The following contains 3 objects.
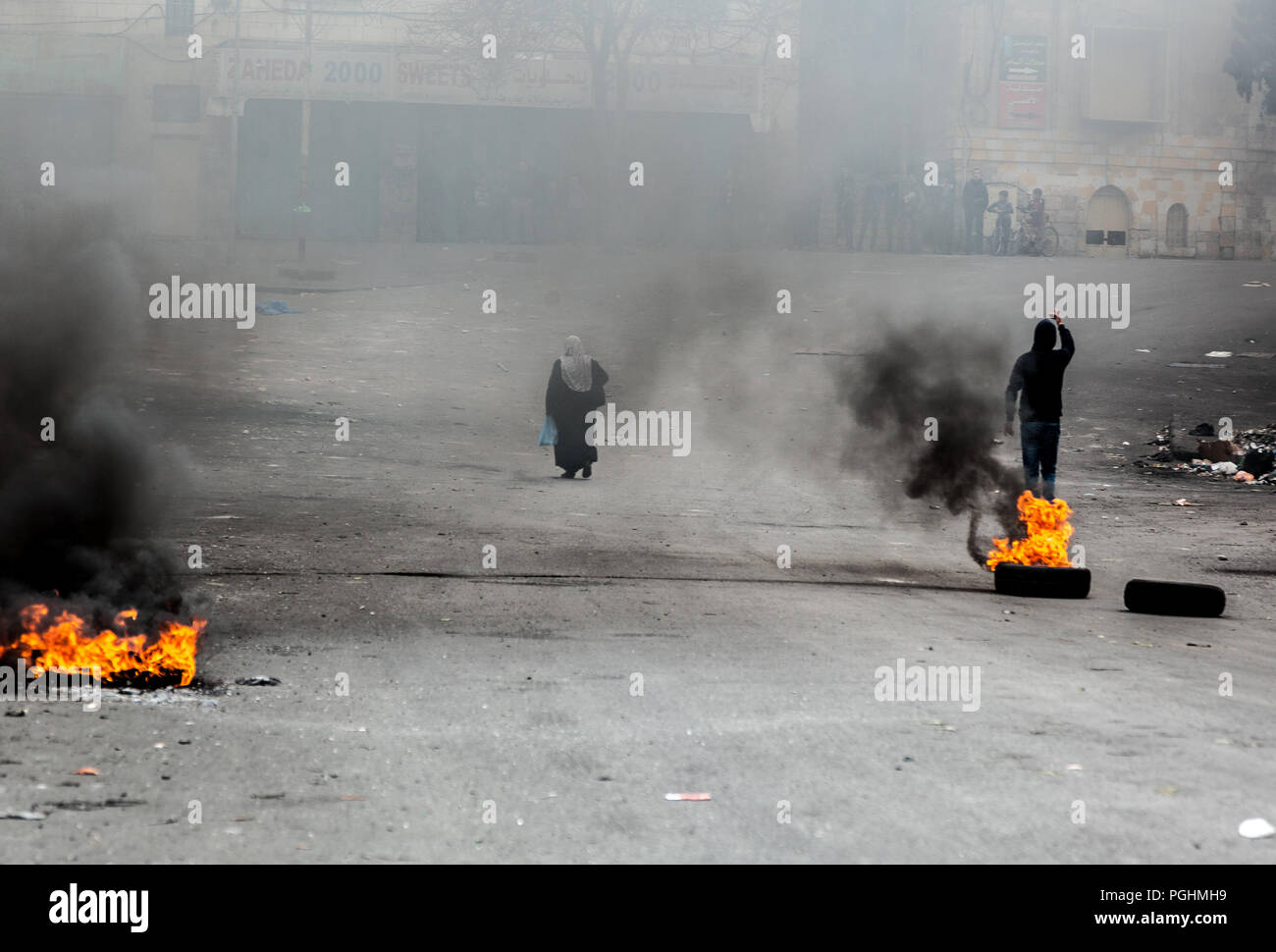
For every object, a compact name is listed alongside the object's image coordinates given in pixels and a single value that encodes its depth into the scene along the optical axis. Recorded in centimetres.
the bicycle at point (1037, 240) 3181
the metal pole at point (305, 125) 2617
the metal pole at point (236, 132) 3053
